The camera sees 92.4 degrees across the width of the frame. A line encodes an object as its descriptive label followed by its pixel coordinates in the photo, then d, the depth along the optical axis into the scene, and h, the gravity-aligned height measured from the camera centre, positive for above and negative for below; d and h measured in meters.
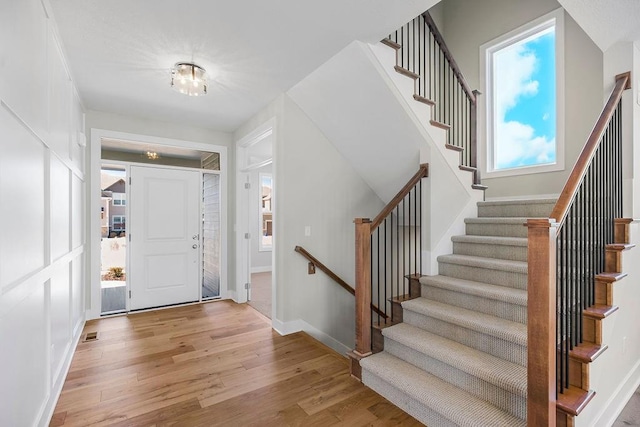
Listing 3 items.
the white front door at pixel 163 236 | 4.11 -0.31
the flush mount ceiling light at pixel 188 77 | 2.62 +1.18
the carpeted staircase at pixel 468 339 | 1.83 -0.93
